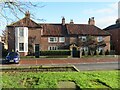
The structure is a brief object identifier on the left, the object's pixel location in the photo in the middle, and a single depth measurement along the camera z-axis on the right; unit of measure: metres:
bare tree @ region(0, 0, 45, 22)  5.63
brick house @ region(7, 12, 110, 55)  22.64
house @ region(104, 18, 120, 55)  27.65
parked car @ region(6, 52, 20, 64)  15.62
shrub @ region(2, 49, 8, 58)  21.97
